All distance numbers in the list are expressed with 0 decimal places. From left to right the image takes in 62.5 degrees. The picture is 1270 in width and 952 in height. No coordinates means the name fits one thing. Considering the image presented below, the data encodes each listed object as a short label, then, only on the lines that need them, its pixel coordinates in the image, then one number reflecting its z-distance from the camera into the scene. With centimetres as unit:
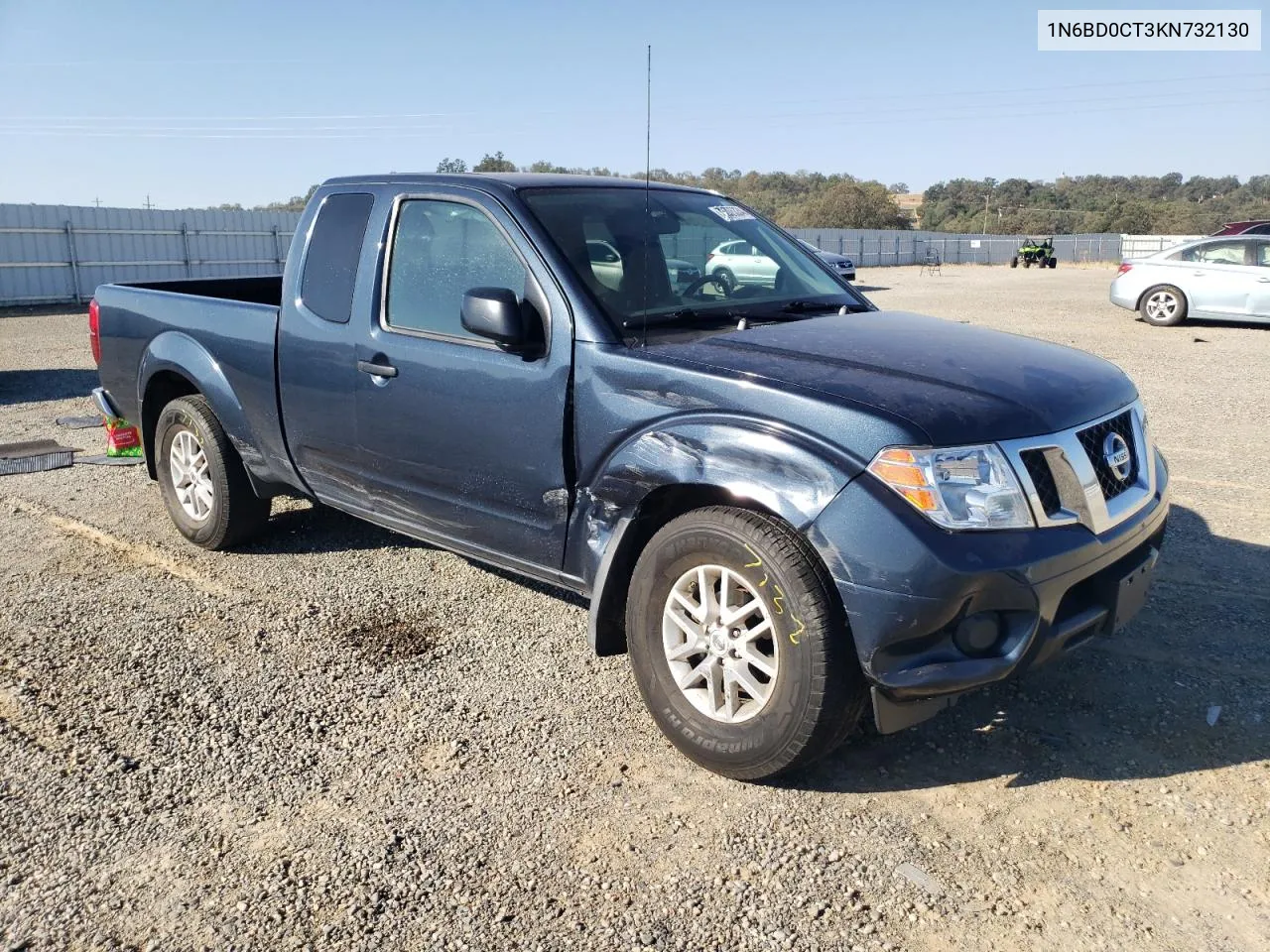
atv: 4997
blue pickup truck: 298
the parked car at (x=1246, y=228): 2327
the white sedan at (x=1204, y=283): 1639
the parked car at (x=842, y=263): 2362
